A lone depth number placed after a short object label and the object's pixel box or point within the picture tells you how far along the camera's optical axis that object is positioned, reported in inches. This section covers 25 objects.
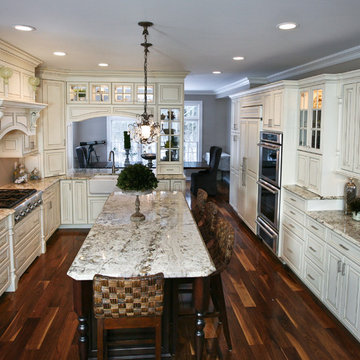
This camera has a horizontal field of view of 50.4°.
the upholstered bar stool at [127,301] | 84.0
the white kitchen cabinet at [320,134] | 154.6
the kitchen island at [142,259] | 94.0
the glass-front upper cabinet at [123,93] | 248.1
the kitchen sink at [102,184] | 237.5
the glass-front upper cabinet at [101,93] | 247.1
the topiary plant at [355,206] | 143.0
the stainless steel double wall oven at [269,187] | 190.5
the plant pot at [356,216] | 142.6
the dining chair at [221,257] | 111.8
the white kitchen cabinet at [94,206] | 242.7
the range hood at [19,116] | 164.1
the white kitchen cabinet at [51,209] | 210.1
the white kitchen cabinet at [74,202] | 239.6
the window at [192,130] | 438.0
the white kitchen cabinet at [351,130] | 144.0
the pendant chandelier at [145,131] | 161.0
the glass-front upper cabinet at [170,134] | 253.0
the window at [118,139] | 400.5
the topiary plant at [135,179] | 134.9
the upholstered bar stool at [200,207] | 162.9
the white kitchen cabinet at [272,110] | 189.2
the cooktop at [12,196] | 155.6
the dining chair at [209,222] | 139.5
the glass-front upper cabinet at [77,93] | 243.9
